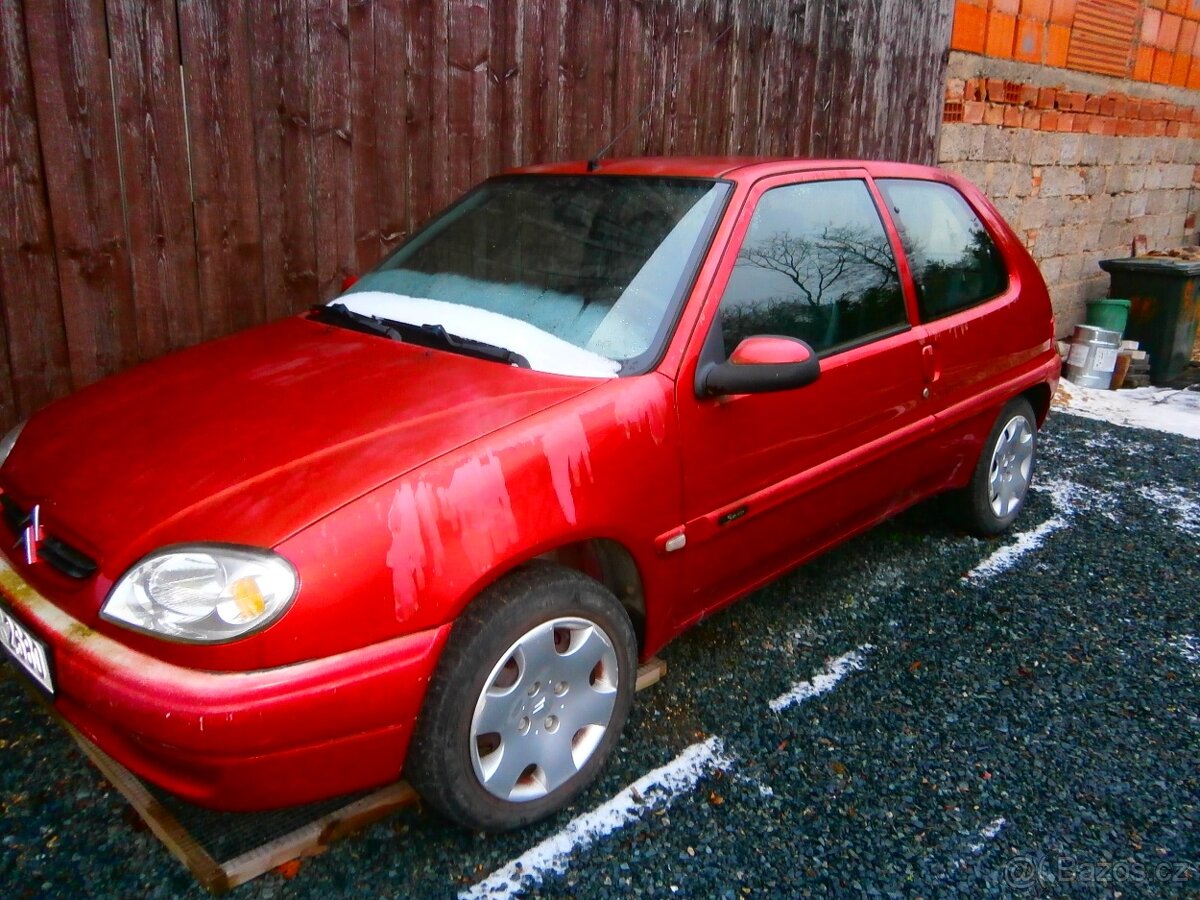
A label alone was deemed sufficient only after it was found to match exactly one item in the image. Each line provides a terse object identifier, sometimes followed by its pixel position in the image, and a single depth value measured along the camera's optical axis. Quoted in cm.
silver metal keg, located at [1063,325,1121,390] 789
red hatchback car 190
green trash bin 822
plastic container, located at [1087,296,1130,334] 840
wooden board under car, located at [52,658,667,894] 210
